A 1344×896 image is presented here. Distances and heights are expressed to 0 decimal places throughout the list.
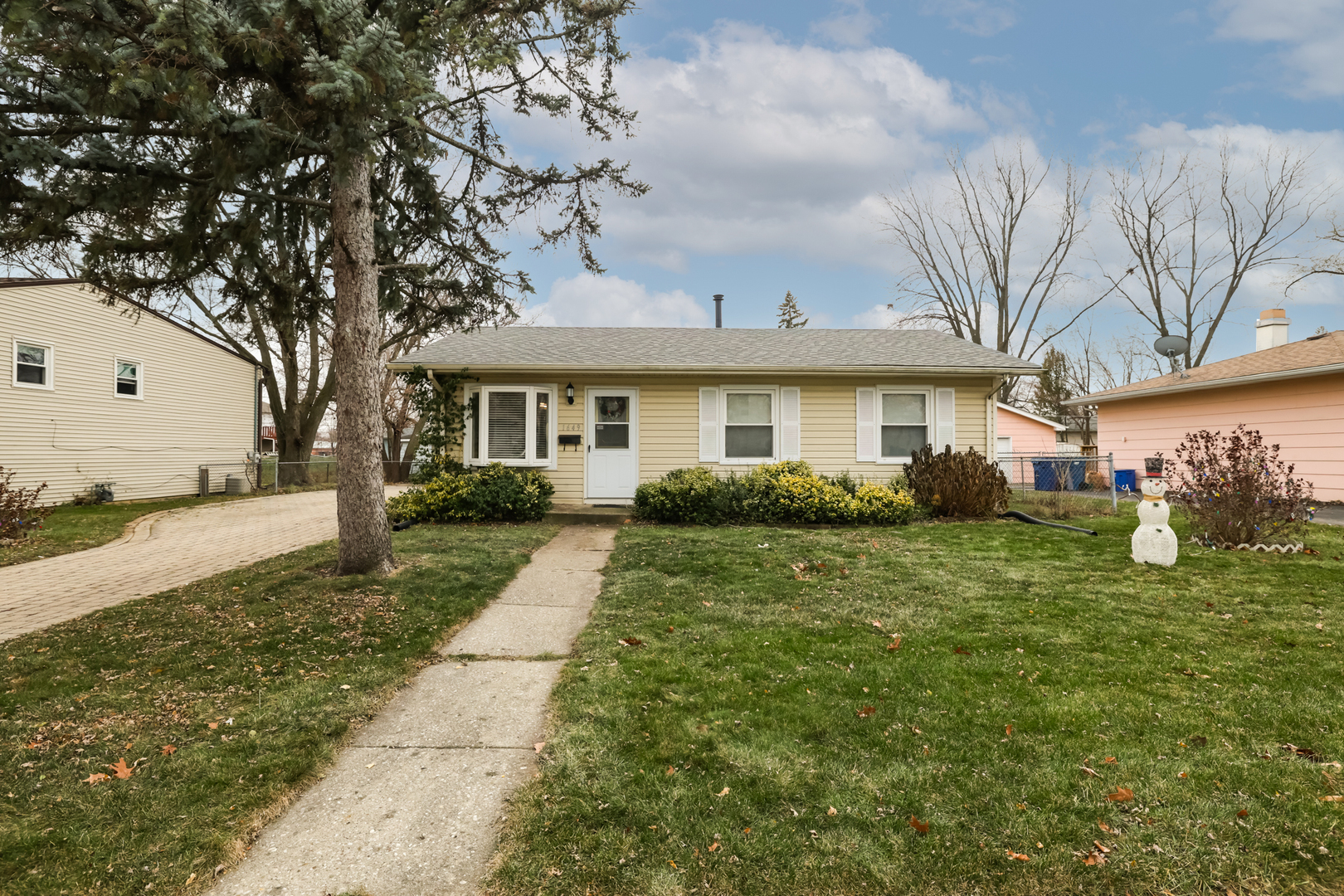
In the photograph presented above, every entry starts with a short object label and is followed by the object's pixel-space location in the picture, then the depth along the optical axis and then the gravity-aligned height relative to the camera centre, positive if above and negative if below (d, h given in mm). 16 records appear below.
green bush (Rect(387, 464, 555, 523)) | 10039 -650
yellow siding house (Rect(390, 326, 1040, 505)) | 11195 +883
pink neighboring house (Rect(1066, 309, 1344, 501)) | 12016 +1245
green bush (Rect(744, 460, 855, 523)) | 9867 -639
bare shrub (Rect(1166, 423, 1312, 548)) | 7422 -490
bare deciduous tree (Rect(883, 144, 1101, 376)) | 23469 +8551
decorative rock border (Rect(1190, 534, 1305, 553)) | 7227 -1066
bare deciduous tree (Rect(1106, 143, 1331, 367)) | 20656 +8328
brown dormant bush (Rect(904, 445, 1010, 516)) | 10258 -427
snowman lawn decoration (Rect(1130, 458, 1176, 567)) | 6660 -809
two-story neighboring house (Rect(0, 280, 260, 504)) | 12391 +1544
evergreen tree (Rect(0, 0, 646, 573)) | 3926 +2624
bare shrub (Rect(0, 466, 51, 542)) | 8219 -718
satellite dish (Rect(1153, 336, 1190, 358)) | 15398 +2881
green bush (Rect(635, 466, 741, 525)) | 10039 -671
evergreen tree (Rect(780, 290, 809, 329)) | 37312 +9101
